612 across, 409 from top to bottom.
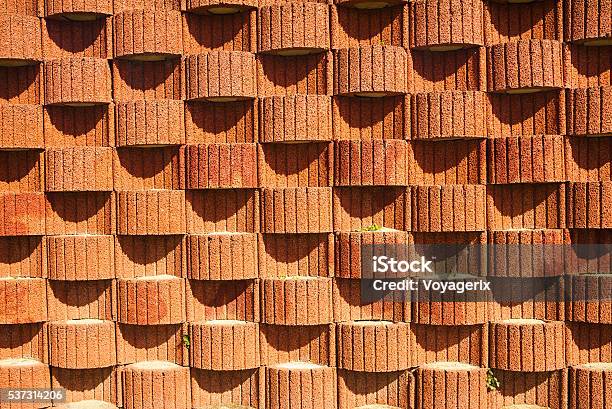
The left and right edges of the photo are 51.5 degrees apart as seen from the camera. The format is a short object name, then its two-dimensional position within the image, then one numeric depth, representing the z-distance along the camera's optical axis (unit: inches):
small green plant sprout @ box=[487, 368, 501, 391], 443.8
